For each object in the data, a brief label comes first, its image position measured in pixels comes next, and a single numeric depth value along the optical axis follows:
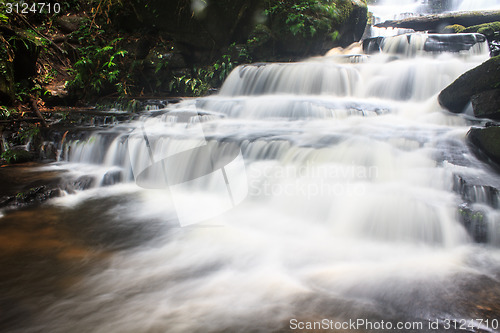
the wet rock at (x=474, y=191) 3.07
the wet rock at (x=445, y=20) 11.97
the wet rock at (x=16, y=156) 5.56
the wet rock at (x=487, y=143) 3.81
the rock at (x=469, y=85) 5.12
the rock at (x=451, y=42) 8.69
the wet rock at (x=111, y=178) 4.95
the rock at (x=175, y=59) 9.80
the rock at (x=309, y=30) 10.00
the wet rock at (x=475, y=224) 2.93
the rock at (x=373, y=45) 9.84
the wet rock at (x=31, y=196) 3.96
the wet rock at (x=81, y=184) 4.55
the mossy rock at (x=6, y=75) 6.50
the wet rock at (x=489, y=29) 9.57
